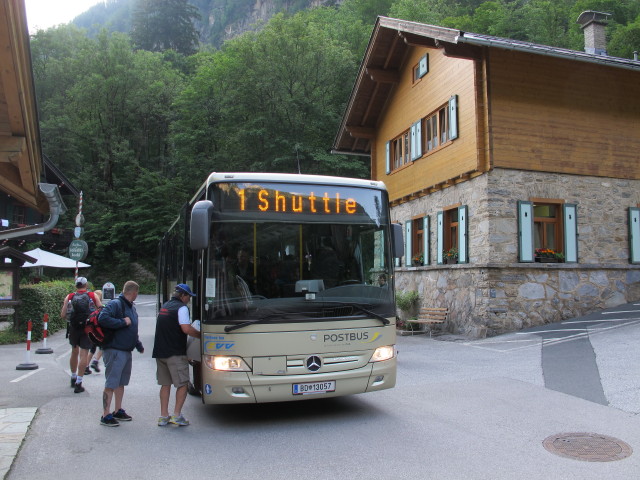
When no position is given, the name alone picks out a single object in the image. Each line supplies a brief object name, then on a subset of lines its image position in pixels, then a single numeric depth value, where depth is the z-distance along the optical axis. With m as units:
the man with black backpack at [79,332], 8.39
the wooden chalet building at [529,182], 14.45
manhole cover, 5.02
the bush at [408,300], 18.20
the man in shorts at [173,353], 6.11
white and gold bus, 5.95
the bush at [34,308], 15.61
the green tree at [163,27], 65.75
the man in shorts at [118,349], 6.21
